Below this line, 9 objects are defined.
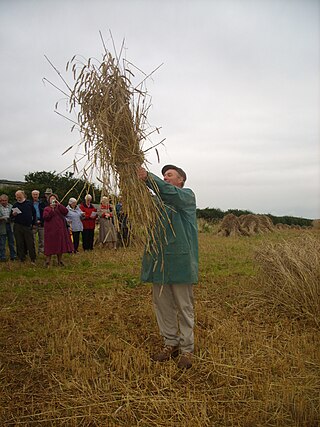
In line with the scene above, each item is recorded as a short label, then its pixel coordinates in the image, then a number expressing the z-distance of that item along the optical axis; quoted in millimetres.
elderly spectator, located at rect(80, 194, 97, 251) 9844
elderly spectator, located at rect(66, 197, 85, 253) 9484
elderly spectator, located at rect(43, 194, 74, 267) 7781
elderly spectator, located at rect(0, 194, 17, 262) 8242
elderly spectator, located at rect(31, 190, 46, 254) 8961
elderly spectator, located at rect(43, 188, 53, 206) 8612
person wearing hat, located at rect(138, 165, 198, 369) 3096
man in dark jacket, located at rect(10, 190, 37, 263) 8109
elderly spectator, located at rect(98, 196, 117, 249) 9969
